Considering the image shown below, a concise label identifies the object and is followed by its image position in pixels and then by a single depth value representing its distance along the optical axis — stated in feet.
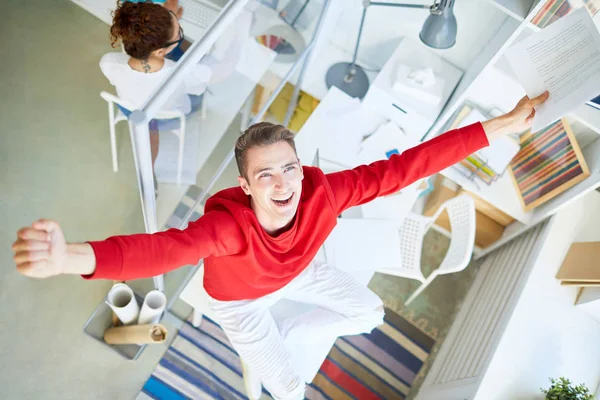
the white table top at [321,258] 6.25
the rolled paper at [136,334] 6.64
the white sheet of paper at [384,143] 7.35
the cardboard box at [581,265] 6.50
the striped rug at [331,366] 7.69
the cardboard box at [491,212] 8.87
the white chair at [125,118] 4.58
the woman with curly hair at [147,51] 5.50
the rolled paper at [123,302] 6.72
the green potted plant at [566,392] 5.96
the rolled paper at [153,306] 6.84
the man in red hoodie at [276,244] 3.95
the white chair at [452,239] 7.17
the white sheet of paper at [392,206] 7.12
